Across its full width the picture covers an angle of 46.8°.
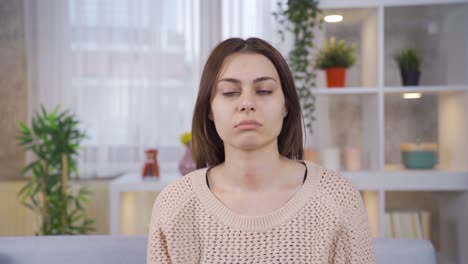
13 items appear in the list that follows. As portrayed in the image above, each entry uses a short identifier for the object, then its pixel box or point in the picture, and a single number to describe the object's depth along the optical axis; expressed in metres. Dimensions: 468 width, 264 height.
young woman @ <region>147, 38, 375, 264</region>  1.14
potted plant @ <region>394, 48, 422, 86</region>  2.71
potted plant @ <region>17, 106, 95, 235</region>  3.15
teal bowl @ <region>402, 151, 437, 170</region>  2.71
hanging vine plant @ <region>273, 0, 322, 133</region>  2.66
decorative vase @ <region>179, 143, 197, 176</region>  2.78
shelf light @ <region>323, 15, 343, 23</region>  2.77
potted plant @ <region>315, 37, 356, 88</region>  2.75
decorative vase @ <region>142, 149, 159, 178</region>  2.92
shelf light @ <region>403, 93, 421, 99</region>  2.85
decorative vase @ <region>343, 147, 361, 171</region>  2.77
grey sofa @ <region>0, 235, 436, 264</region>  1.45
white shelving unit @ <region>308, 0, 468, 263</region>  2.64
